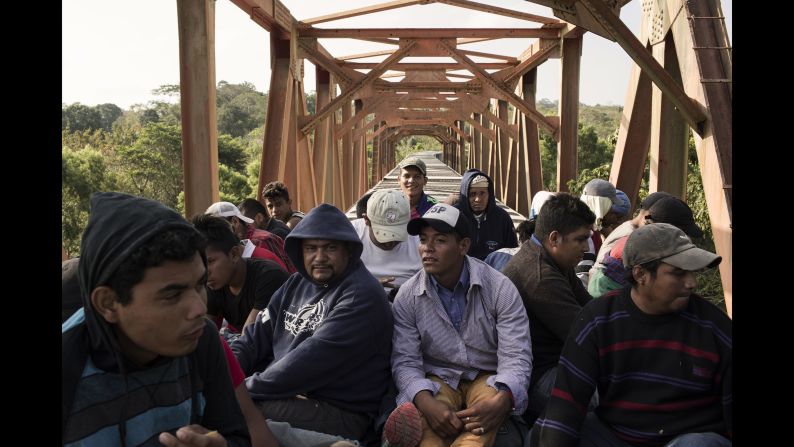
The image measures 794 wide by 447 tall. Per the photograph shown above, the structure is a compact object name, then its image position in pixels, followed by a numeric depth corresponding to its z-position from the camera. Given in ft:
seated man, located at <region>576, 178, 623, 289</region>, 16.26
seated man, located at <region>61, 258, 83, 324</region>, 8.14
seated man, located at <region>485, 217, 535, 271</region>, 13.92
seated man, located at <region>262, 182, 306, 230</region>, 20.36
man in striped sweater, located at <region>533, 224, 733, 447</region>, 7.73
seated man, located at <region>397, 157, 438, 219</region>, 19.67
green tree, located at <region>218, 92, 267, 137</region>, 227.20
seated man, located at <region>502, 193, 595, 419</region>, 10.05
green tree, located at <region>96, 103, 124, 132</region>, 240.32
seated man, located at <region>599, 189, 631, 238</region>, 16.90
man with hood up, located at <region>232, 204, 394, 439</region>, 9.30
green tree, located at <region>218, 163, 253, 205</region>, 77.51
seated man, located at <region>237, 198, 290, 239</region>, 18.66
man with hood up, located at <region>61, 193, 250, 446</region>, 5.40
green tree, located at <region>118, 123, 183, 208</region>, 85.51
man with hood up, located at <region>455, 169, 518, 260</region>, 18.02
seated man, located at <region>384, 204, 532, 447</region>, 9.45
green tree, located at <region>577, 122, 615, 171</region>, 68.74
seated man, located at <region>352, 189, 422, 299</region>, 14.08
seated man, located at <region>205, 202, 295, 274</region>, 15.07
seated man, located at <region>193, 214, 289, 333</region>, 11.24
